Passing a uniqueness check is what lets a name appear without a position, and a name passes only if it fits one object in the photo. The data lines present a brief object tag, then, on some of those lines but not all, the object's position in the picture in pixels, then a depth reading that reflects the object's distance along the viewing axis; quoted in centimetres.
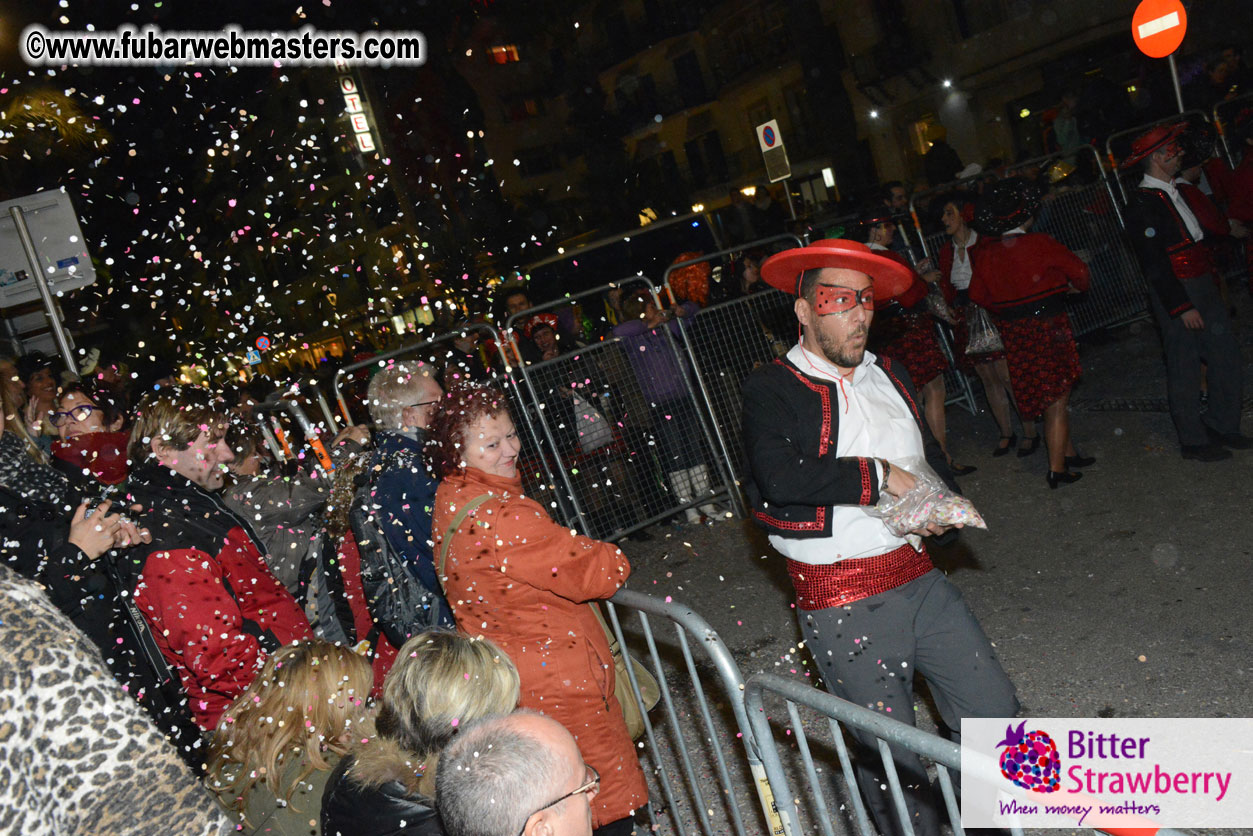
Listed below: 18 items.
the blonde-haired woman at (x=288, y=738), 275
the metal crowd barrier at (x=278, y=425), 642
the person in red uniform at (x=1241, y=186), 762
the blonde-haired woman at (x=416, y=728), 235
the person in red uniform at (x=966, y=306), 751
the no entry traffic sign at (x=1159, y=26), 1061
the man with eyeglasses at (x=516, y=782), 196
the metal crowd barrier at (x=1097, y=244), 1002
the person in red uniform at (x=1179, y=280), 601
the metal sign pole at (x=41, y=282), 632
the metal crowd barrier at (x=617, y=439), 751
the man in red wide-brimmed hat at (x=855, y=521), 290
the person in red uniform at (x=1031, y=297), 628
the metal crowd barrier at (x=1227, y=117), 1052
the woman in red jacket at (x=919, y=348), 756
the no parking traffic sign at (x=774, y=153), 1064
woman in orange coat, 291
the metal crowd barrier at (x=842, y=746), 168
